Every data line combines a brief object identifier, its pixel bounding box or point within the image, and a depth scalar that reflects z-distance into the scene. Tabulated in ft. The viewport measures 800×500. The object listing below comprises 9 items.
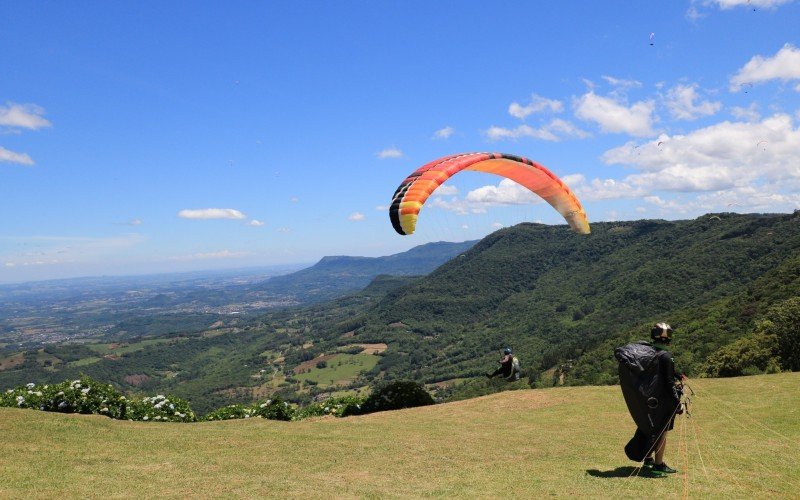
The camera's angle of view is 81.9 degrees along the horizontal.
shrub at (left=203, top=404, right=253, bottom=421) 79.30
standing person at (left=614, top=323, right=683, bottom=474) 29.58
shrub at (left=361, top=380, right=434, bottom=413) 80.53
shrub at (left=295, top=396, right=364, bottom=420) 80.12
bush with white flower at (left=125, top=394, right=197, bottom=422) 70.54
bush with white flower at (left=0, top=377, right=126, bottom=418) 63.16
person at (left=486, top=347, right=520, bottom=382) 68.13
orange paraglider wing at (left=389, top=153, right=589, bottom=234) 62.03
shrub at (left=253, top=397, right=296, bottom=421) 74.64
